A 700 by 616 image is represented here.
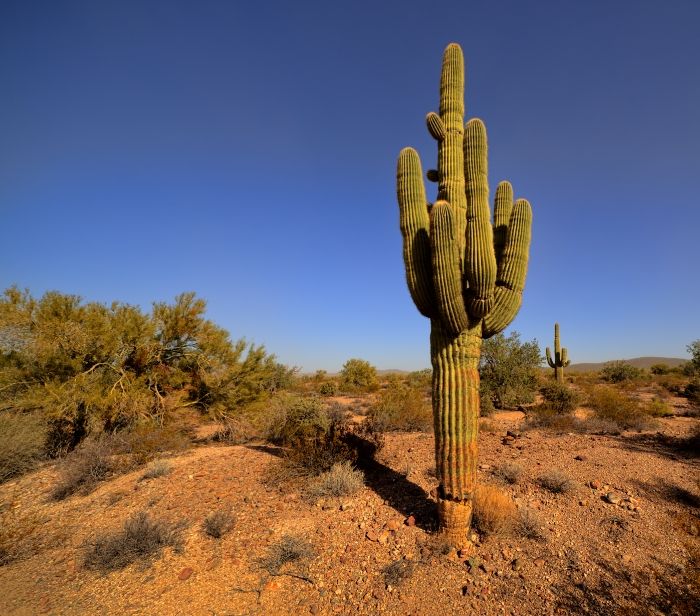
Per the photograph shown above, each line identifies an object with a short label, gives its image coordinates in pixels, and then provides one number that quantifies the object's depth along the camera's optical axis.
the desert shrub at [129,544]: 4.11
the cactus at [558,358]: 16.47
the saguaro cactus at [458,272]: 4.41
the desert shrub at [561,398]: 12.41
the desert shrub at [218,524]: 4.62
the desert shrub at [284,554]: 3.94
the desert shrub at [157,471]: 6.58
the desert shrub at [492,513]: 4.31
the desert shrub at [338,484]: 5.43
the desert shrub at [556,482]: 5.24
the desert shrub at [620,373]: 24.88
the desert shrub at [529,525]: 4.22
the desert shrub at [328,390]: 21.17
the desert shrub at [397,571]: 3.64
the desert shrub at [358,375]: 24.53
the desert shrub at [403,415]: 9.74
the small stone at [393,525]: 4.54
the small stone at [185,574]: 3.85
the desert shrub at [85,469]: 6.19
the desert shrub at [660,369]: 28.85
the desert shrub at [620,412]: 9.75
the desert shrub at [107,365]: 8.14
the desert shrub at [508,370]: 14.54
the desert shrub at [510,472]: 5.69
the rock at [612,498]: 4.86
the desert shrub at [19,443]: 6.79
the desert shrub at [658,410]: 11.66
